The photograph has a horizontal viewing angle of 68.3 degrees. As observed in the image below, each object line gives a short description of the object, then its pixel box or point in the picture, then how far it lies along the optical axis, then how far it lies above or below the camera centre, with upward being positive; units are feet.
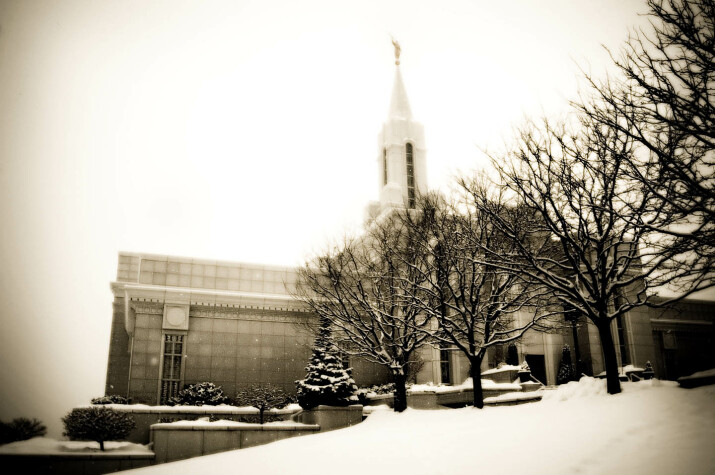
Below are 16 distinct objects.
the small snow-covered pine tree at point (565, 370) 83.61 -0.72
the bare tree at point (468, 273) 55.72 +9.99
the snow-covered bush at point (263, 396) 82.03 -3.77
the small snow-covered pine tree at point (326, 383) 66.18 -1.57
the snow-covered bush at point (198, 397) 75.92 -3.48
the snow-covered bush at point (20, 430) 56.75 -5.81
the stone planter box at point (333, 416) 64.59 -5.61
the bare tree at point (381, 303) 64.90 +8.49
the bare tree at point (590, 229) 40.90 +10.91
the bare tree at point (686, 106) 30.58 +15.66
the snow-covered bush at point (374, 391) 82.17 -3.49
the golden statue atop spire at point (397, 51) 168.55 +100.56
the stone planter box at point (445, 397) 76.84 -4.23
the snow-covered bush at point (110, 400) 72.95 -3.53
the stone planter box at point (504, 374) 82.58 -1.15
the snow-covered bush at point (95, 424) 58.29 -5.41
